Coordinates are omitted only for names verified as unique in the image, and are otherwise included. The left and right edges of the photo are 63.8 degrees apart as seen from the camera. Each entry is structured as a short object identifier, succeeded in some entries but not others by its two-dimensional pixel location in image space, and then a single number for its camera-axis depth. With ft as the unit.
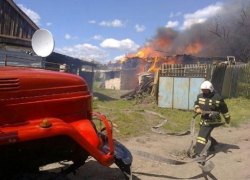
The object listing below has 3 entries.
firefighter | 15.95
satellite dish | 19.12
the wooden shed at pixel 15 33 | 32.92
